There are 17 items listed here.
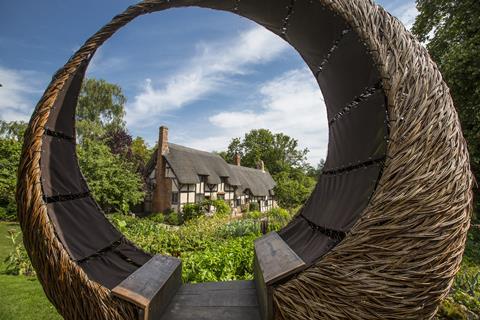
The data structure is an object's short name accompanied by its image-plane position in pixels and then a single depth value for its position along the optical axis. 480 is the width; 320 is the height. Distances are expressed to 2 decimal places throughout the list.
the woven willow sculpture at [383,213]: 0.93
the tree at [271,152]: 46.66
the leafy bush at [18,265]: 6.43
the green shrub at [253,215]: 21.67
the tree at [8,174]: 16.98
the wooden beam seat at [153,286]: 1.06
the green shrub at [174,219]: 20.28
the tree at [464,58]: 9.05
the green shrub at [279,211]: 20.58
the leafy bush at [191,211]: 20.19
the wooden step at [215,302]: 1.51
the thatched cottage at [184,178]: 22.08
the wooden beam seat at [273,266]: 1.08
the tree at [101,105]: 29.06
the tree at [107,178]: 18.08
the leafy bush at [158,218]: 20.16
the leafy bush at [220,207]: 21.60
